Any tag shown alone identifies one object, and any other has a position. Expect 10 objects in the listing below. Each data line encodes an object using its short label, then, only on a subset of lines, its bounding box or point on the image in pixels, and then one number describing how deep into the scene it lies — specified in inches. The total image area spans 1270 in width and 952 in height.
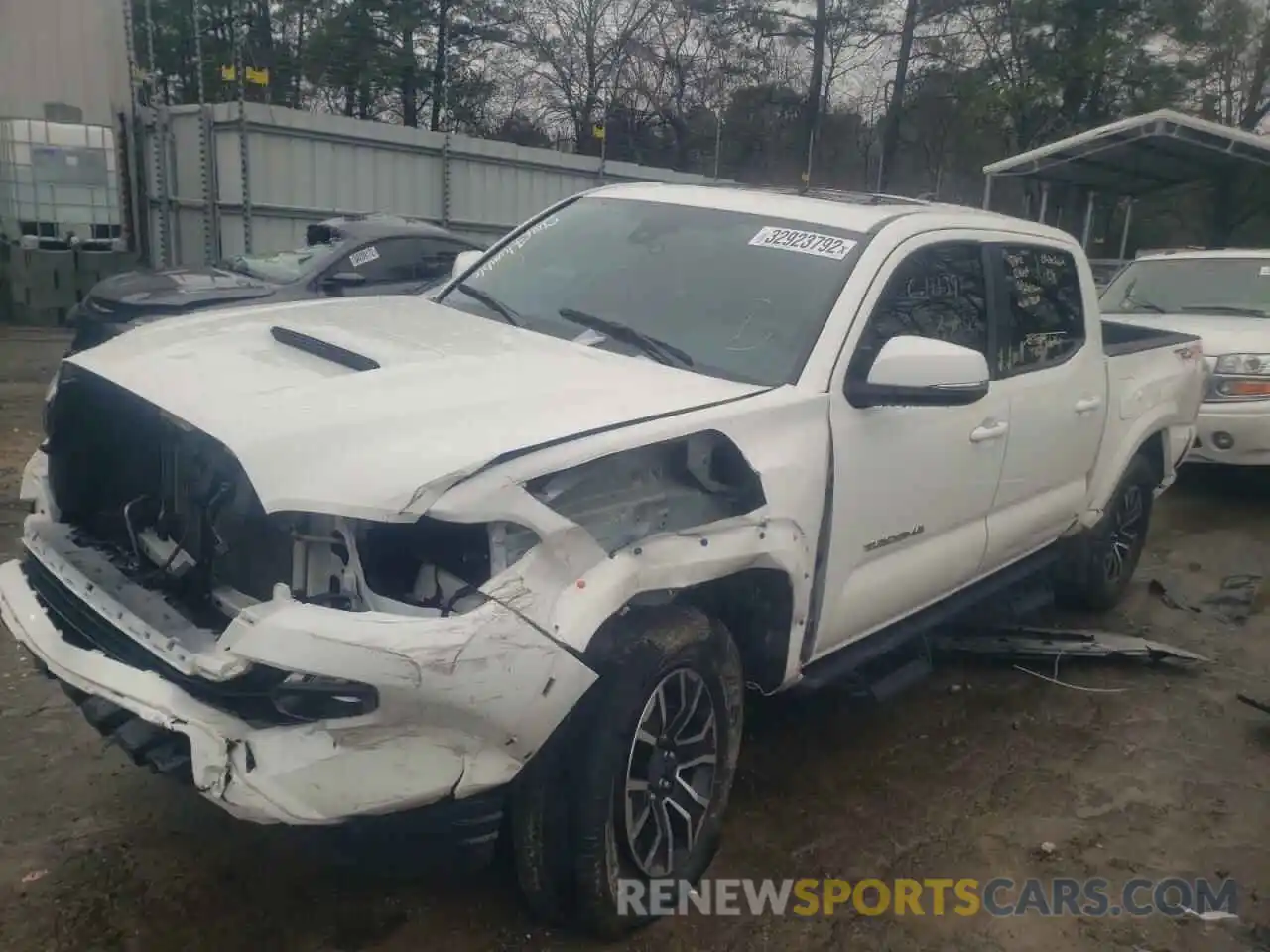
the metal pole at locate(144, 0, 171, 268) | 555.5
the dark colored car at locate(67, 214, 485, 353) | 321.1
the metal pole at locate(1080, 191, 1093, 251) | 580.4
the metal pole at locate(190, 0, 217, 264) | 531.8
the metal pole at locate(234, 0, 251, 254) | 515.8
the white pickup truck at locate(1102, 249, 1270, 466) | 292.4
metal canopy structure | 437.7
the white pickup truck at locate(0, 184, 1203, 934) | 92.0
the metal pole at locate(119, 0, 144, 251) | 578.2
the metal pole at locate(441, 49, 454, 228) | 593.3
